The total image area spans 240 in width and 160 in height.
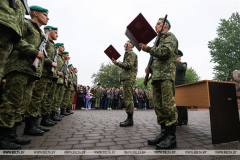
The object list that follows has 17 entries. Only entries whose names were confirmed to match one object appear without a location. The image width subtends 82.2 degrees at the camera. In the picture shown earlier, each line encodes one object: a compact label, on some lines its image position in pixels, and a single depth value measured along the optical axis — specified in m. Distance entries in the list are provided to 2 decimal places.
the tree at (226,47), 25.30
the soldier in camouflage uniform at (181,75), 4.48
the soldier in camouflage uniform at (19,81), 2.19
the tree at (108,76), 33.88
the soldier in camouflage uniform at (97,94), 13.77
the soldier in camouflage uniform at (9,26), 1.66
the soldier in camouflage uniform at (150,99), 15.52
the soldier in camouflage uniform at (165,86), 2.31
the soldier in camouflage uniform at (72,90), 7.30
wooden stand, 2.44
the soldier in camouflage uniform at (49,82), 3.62
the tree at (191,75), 40.22
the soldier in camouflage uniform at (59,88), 5.02
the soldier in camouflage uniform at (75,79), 8.16
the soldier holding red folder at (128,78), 4.23
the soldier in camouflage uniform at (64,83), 5.44
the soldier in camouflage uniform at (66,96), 6.58
